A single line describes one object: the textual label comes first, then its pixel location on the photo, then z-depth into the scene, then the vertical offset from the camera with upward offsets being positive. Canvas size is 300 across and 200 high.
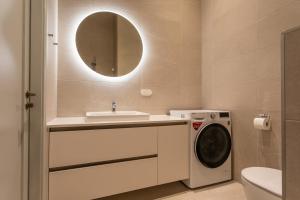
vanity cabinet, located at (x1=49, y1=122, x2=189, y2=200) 1.59 -0.55
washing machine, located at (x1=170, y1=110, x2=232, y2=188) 2.10 -0.54
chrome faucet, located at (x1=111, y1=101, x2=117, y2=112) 2.32 -0.07
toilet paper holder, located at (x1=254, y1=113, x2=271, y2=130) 1.82 -0.21
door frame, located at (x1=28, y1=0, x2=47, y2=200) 1.31 +0.07
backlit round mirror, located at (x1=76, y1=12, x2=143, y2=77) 2.30 +0.72
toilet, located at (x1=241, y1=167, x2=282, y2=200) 1.20 -0.58
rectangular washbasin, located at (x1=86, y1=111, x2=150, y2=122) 1.78 -0.16
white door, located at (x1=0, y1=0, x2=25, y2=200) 0.86 +0.01
